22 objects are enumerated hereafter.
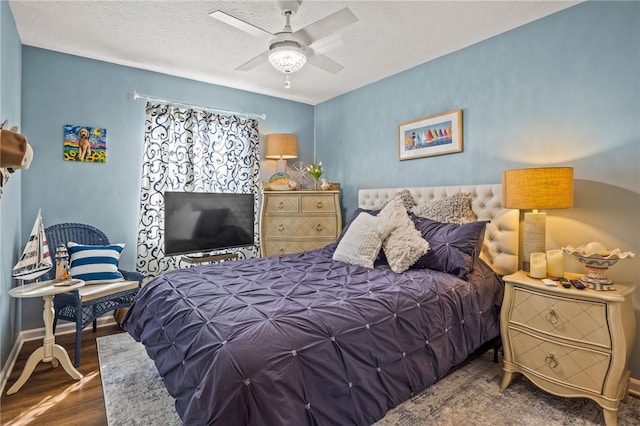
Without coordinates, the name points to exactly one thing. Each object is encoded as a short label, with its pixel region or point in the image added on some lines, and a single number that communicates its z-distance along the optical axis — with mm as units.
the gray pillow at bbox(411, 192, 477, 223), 2914
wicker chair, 2697
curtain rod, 3621
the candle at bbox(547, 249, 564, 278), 2188
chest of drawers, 4152
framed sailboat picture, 3240
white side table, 2268
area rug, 1909
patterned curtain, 3691
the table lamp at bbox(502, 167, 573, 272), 2191
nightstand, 1803
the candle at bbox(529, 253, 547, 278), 2191
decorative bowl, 1948
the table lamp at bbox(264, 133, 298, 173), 4398
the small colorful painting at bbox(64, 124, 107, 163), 3309
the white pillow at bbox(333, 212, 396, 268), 2680
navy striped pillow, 3072
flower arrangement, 4414
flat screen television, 3639
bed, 1314
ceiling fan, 2045
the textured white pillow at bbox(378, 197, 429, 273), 2510
